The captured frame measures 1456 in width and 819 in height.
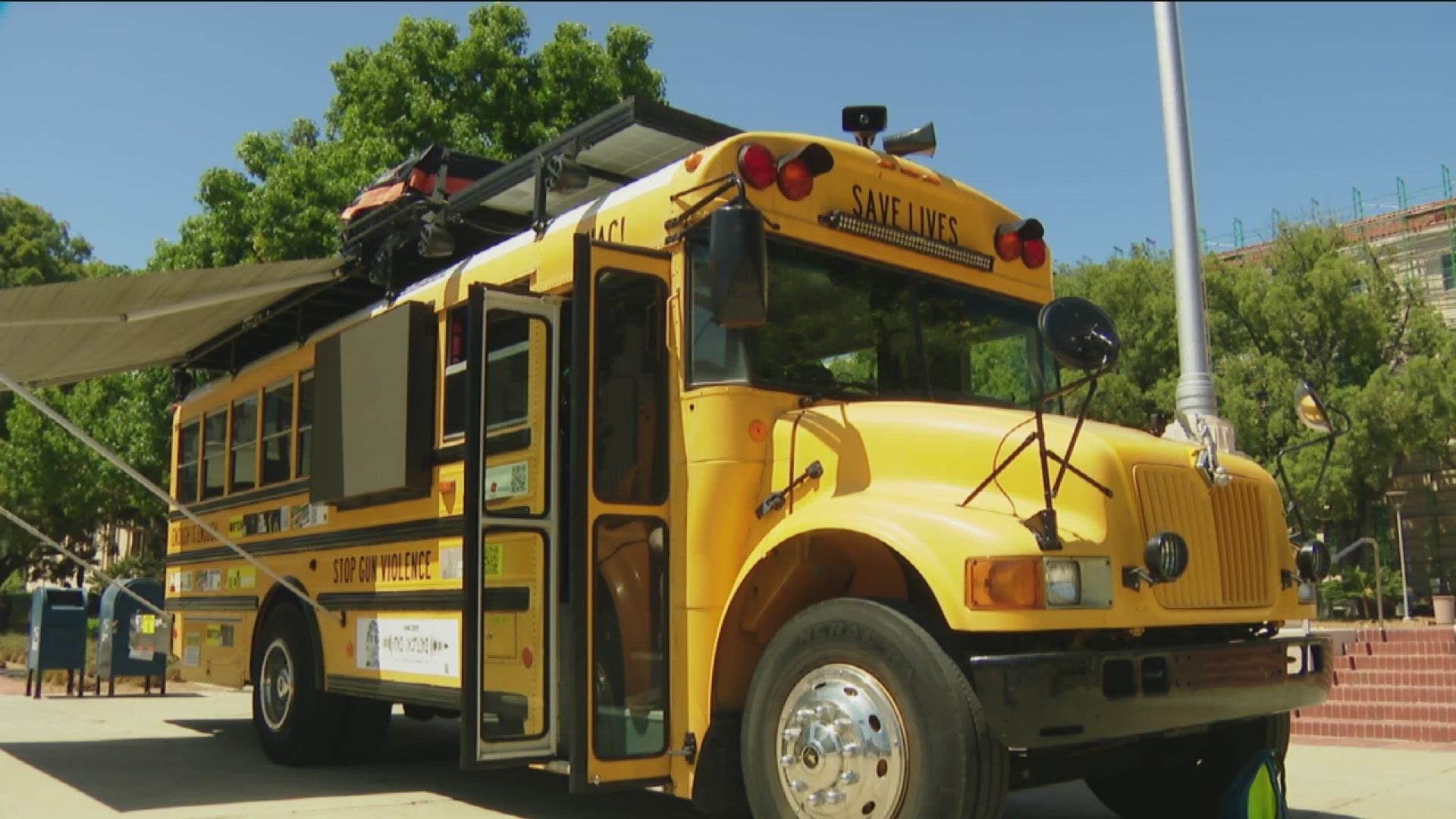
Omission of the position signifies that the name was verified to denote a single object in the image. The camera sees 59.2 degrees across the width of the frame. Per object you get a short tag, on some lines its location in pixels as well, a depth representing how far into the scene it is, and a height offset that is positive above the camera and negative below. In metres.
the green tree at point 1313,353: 27.05 +4.82
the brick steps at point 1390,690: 9.47 -0.97
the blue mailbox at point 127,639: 12.70 -0.40
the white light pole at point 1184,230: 8.90 +2.42
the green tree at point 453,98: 18.09 +7.07
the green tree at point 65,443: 20.38 +2.92
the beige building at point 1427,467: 32.70 +2.54
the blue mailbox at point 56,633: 12.59 -0.33
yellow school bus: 3.98 +0.23
